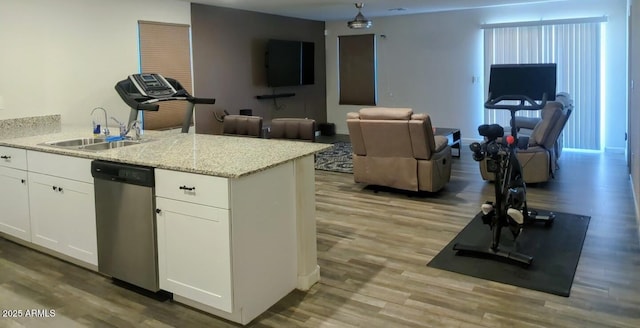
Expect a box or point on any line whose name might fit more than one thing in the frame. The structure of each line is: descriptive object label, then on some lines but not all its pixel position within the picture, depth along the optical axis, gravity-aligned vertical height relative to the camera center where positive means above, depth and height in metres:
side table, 7.04 -0.35
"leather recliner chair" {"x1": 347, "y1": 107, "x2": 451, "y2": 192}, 5.02 -0.38
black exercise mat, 3.21 -1.03
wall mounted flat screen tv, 8.50 +0.92
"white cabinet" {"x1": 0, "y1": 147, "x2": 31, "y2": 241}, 3.74 -0.54
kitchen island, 2.63 -0.56
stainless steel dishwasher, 2.92 -0.61
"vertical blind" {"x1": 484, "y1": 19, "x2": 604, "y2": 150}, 7.71 +0.80
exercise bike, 3.49 -0.62
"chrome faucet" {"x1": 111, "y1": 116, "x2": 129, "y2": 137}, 3.94 -0.08
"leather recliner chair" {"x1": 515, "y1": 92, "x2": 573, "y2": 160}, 6.30 -0.17
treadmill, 4.75 +0.26
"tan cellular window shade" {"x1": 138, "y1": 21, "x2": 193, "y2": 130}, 6.36 +0.78
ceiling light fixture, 7.53 +1.36
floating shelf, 8.52 +0.35
